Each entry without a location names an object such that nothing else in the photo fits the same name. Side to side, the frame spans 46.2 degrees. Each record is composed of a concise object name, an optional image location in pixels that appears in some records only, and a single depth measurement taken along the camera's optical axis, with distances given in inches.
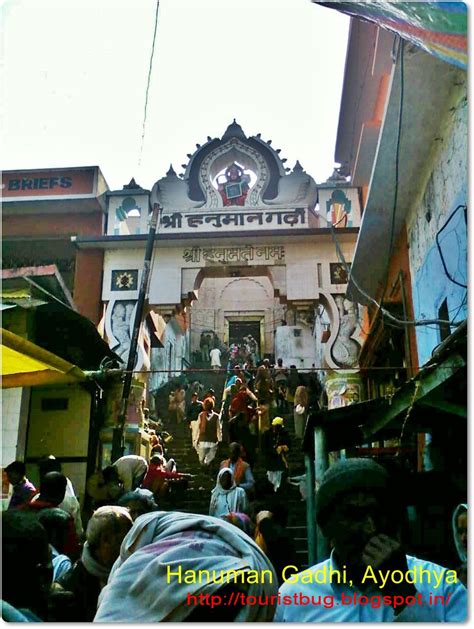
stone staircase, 202.8
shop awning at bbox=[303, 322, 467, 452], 117.3
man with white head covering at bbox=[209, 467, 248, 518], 184.7
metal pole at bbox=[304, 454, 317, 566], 165.6
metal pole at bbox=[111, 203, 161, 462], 199.9
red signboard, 292.2
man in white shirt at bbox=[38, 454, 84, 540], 148.3
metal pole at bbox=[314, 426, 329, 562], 157.6
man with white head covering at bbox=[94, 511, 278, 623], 53.6
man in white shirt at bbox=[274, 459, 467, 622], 66.6
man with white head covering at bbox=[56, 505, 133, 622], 89.7
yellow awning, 156.6
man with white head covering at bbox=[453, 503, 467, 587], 95.4
